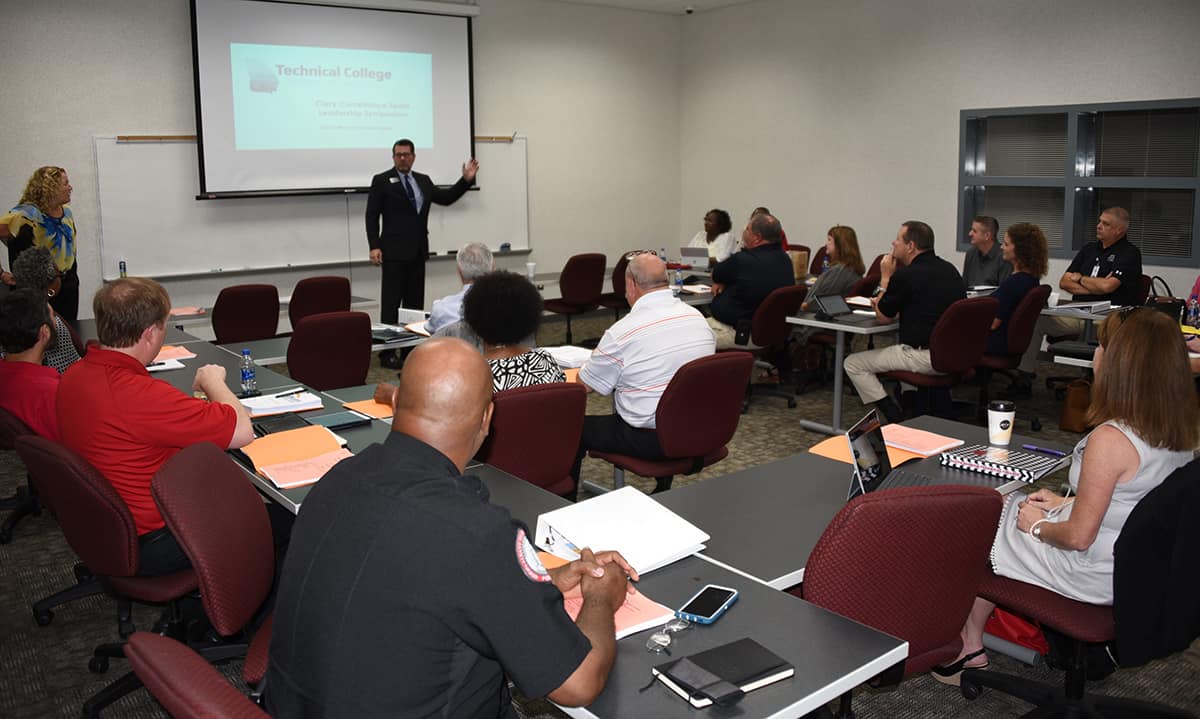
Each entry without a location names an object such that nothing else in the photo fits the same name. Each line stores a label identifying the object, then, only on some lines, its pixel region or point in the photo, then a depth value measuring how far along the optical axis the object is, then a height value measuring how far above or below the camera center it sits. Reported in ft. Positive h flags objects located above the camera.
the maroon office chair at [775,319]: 21.40 -1.83
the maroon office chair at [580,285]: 27.86 -1.38
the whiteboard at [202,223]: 25.75 +0.47
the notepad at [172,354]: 15.48 -1.85
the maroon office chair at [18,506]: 14.64 -4.18
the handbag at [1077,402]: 19.13 -3.30
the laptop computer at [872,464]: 8.80 -2.08
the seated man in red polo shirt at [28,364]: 11.93 -1.55
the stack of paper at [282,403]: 11.42 -1.98
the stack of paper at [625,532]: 7.21 -2.27
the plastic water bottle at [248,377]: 12.60 -1.81
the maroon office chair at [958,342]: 18.06 -2.02
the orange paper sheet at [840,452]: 9.94 -2.25
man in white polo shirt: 12.98 -1.70
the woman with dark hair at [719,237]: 28.53 +0.00
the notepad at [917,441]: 10.19 -2.21
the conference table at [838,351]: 19.56 -2.37
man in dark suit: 26.40 +0.35
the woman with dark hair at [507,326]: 11.56 -1.06
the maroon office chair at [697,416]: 12.29 -2.34
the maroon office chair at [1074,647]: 8.23 -3.63
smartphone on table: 6.22 -2.40
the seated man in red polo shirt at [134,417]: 9.25 -1.71
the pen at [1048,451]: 10.02 -2.26
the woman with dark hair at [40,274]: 14.83 -0.55
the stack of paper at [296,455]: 9.14 -2.17
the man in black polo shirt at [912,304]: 19.02 -1.35
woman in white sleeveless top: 8.00 -1.76
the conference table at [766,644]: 5.32 -2.51
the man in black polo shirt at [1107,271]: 21.29 -0.80
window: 24.66 +1.75
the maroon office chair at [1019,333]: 19.56 -2.00
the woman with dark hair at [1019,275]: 19.92 -0.81
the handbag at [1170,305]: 16.75 -1.27
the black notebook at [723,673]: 5.31 -2.47
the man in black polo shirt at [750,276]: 21.94 -0.90
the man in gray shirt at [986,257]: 23.20 -0.53
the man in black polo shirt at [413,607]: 4.75 -1.83
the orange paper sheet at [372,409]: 11.47 -2.05
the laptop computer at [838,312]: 20.21 -1.61
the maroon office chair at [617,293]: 29.01 -1.66
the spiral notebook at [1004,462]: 9.42 -2.27
